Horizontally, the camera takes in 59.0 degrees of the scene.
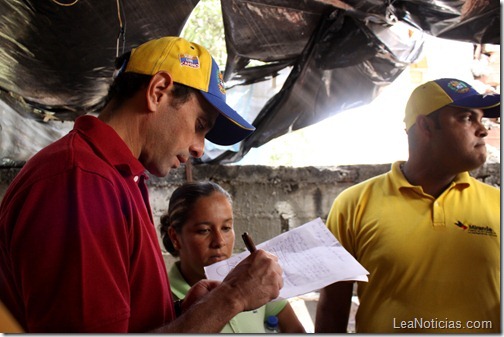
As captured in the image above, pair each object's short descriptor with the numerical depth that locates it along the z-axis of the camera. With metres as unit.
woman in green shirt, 1.64
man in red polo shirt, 0.75
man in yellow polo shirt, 1.61
